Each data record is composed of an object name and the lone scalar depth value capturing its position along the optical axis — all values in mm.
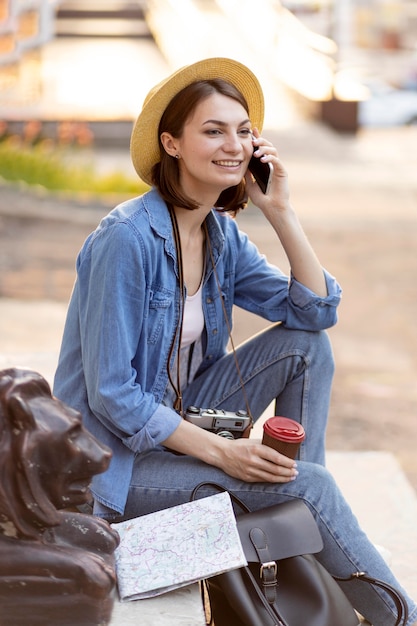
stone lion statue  3222
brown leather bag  3952
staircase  39694
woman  4246
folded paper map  3756
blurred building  17199
